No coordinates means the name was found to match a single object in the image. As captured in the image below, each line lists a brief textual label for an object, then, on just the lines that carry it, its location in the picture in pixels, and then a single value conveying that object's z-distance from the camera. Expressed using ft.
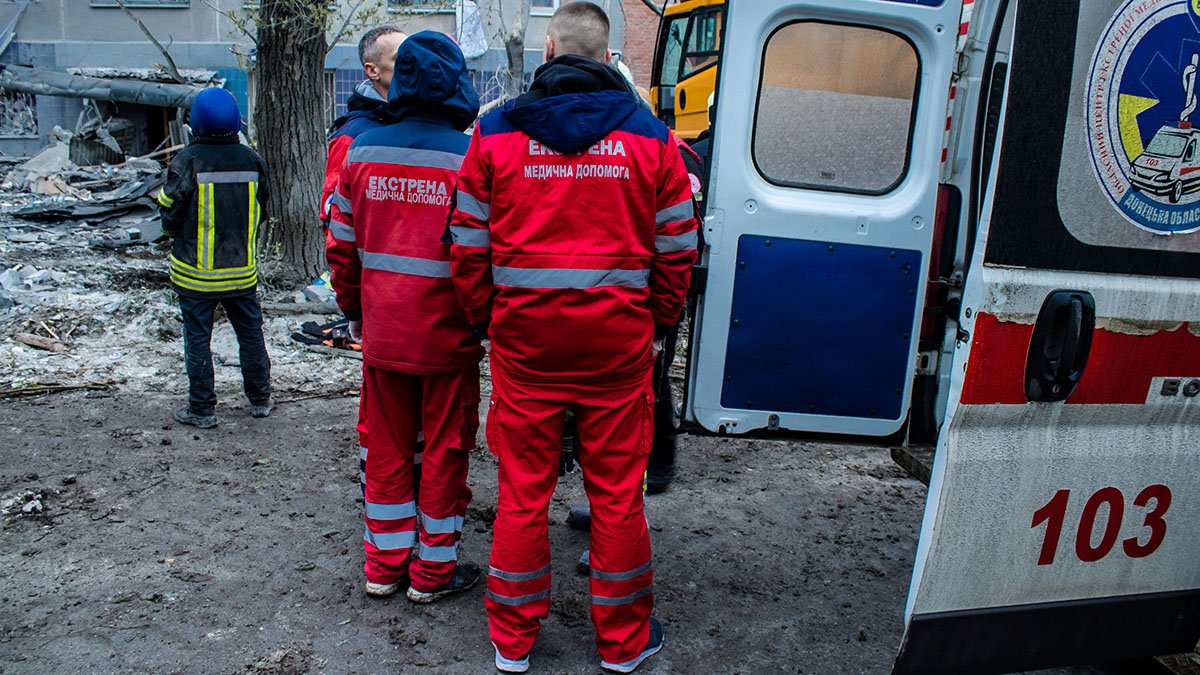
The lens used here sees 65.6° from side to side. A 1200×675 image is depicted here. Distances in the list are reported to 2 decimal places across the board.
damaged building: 62.59
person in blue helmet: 17.22
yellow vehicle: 31.60
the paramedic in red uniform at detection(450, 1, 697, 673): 9.50
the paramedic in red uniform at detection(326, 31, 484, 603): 10.91
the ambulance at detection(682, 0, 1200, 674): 7.18
